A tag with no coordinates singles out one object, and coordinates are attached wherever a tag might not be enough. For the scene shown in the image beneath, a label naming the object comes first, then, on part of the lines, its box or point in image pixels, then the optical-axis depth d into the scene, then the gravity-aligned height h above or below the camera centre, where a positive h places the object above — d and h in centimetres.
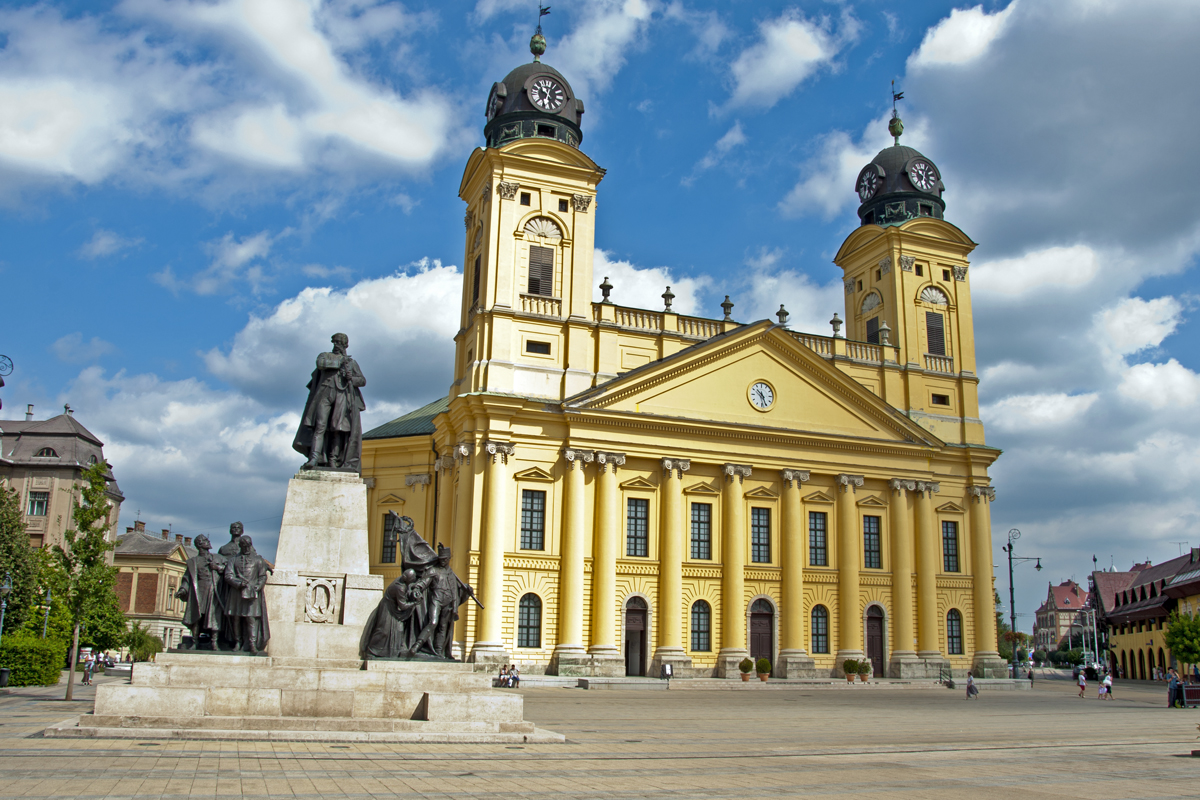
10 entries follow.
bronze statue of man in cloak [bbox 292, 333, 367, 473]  1550 +282
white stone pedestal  1442 +28
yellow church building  3959 +583
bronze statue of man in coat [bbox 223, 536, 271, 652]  1391 -21
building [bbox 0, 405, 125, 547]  5988 +742
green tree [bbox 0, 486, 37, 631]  4138 +90
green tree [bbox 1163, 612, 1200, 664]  4259 -120
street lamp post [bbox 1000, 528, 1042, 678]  5225 +78
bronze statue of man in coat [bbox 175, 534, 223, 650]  1398 -13
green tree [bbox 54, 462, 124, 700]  2428 +76
